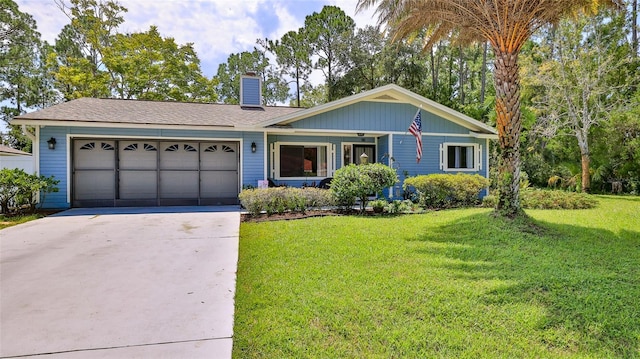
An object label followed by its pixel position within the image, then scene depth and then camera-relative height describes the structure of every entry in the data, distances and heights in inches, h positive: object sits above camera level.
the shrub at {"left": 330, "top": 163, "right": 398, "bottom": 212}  342.3 -4.3
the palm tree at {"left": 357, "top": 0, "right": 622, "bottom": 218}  271.1 +121.1
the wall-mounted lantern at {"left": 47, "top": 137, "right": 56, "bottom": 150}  382.3 +40.5
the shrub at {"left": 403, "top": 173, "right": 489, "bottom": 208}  400.8 -15.0
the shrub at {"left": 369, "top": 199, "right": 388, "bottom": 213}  347.9 -28.1
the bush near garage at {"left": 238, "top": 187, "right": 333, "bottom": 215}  329.7 -20.7
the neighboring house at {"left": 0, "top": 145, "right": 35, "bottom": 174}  415.8 +22.8
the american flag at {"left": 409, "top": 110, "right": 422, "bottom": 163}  439.5 +60.1
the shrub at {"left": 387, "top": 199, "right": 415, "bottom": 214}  346.9 -30.7
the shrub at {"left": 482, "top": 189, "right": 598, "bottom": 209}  384.8 -27.8
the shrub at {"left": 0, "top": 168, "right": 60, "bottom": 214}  335.0 -8.3
